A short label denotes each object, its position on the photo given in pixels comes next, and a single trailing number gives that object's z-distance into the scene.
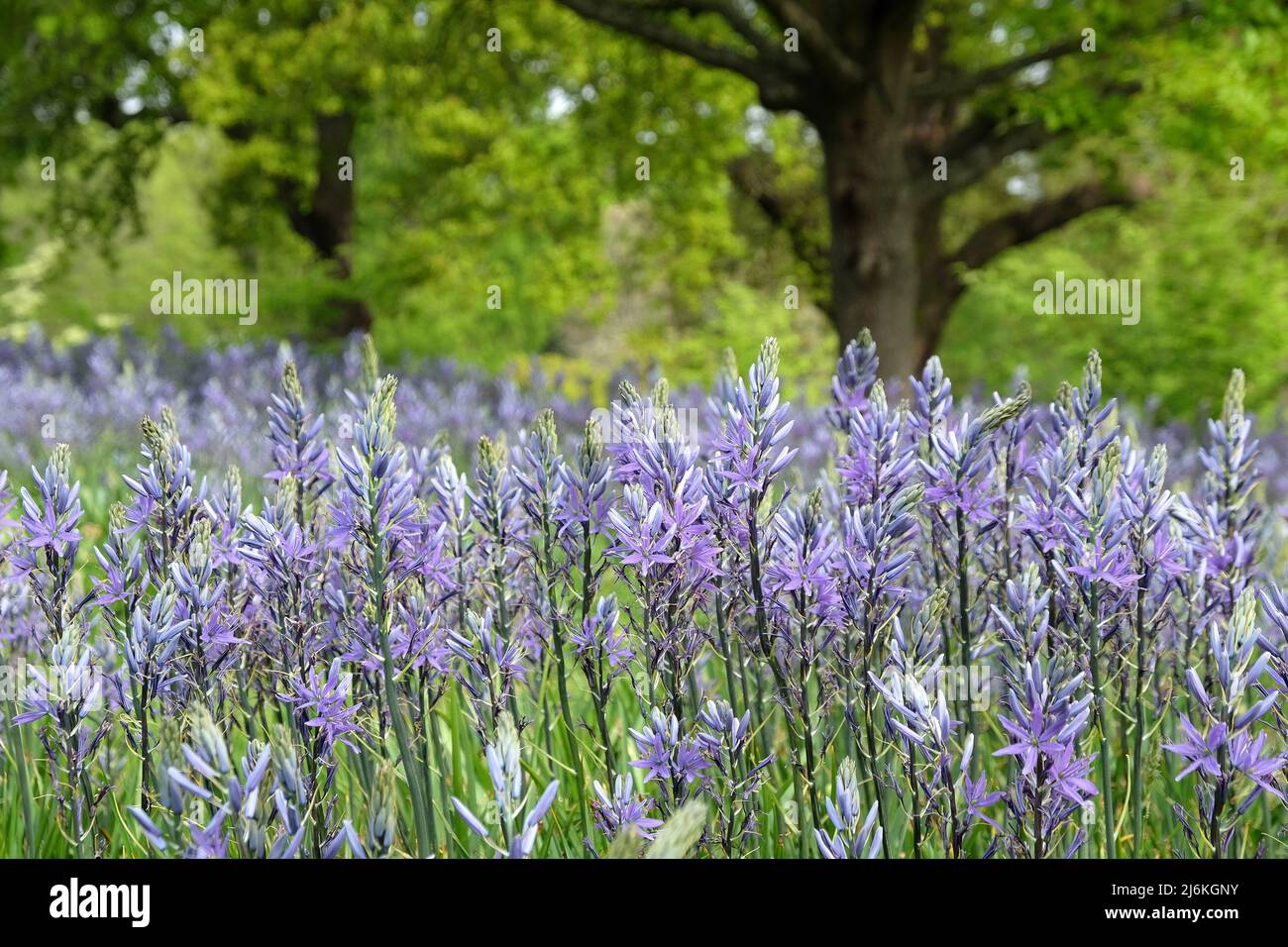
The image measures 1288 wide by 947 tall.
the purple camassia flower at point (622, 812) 2.26
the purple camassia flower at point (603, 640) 2.45
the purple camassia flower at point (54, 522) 2.39
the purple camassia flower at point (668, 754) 2.26
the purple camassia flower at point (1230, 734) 2.04
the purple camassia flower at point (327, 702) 2.23
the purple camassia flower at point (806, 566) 2.26
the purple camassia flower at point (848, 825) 2.07
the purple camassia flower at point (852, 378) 3.33
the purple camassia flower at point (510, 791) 1.81
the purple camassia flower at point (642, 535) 2.25
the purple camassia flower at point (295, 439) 2.73
